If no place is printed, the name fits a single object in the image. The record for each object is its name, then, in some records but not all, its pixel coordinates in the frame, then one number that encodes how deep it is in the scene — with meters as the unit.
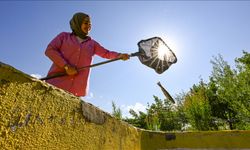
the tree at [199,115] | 4.57
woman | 1.54
